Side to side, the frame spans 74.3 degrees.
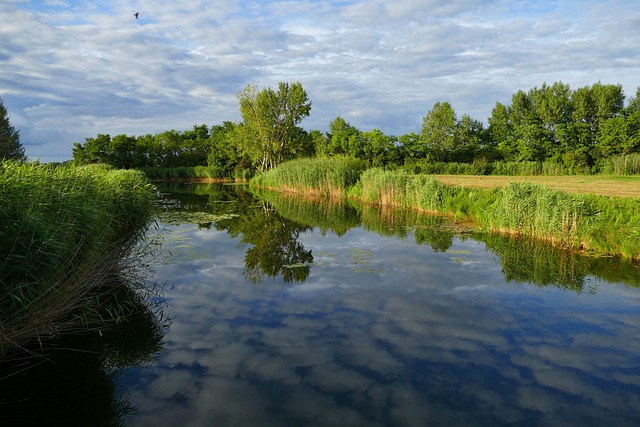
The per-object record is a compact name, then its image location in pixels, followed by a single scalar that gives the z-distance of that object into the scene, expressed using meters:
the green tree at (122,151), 74.94
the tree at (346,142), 60.78
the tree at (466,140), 60.56
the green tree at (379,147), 60.12
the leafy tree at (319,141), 59.49
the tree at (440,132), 61.72
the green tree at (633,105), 54.79
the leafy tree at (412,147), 61.47
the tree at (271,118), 54.44
